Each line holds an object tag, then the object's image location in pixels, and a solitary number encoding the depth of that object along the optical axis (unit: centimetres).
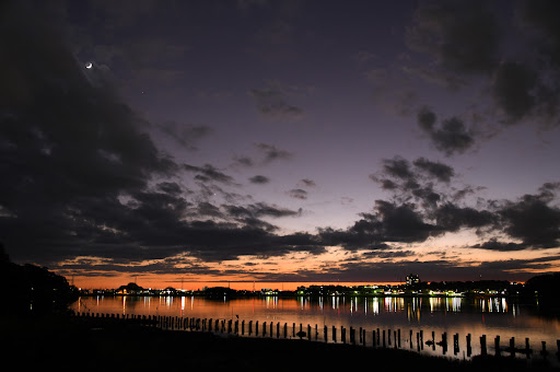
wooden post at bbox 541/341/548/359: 3975
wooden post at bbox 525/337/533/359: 4099
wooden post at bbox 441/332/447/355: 4518
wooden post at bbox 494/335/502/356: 4052
